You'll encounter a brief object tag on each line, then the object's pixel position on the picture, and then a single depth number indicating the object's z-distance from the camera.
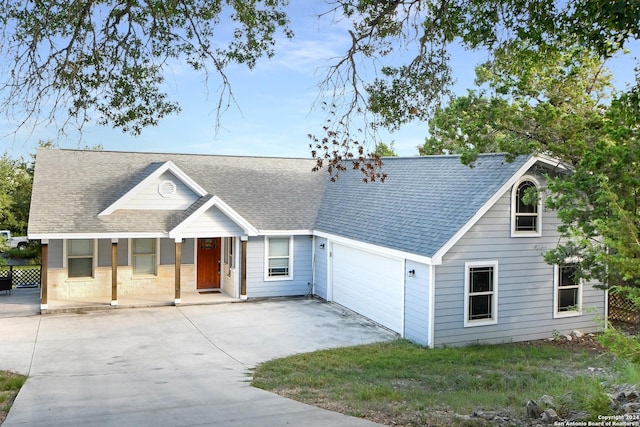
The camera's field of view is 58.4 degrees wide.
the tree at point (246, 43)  8.43
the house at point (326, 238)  15.32
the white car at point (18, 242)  37.50
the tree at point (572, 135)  8.95
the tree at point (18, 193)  32.81
